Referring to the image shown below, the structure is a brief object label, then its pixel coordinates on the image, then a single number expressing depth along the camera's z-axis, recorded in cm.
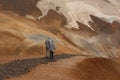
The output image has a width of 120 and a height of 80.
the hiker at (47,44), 3534
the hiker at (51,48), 3506
